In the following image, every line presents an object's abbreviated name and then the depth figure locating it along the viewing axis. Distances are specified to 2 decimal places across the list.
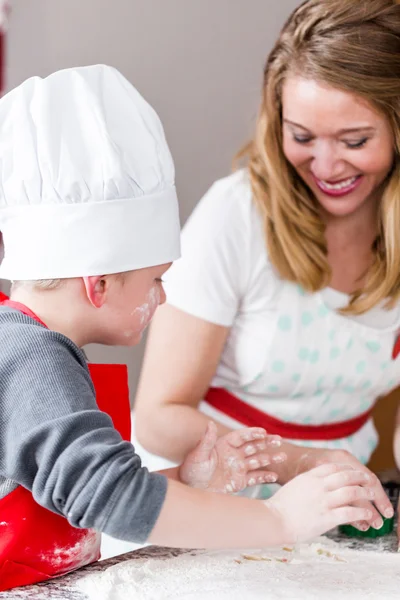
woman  1.60
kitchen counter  1.26
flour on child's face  1.35
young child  1.18
